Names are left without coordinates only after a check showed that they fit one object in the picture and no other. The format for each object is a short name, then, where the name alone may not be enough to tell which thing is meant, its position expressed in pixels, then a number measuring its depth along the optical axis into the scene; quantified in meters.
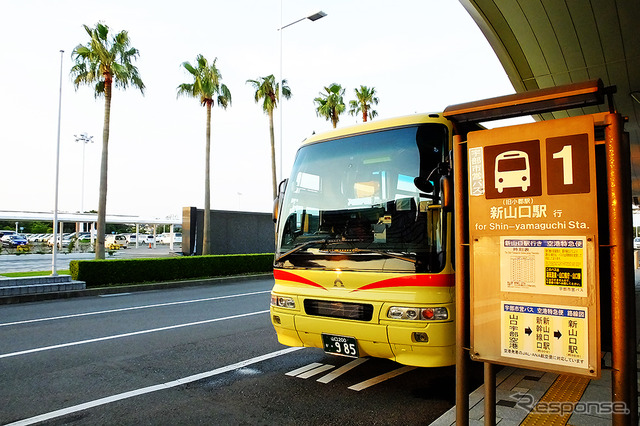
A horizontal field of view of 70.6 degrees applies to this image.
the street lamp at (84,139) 53.28
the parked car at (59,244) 38.39
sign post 2.60
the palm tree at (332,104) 31.89
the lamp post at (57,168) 14.42
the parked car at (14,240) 41.38
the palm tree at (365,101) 33.75
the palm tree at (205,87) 23.44
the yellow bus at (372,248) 4.18
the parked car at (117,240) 46.33
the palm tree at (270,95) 27.19
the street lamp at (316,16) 16.08
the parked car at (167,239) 59.64
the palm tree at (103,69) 18.08
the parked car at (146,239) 60.81
